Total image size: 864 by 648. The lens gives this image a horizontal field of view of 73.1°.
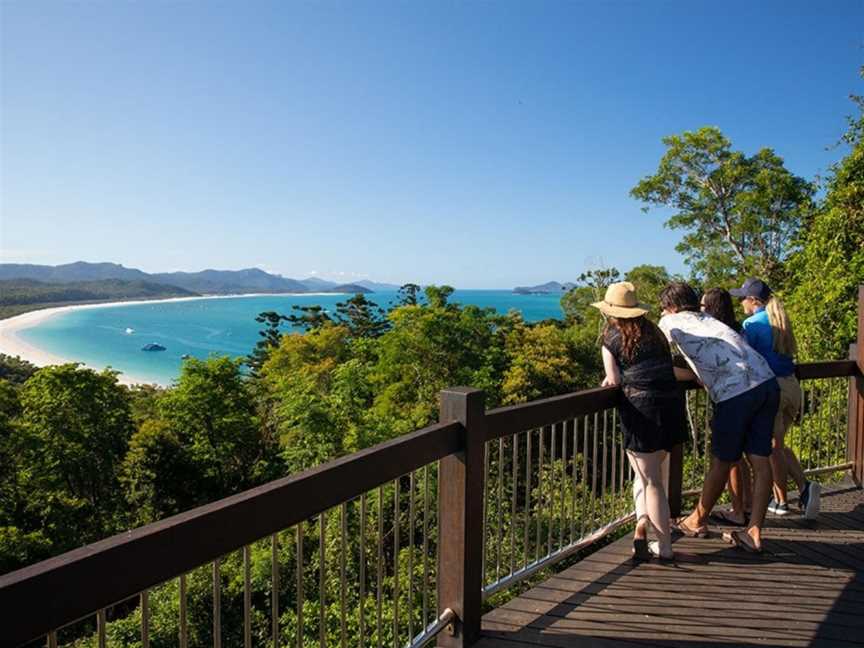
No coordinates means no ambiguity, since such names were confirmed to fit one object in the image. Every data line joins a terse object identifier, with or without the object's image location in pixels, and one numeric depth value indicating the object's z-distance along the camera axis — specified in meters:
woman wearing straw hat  2.85
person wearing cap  3.32
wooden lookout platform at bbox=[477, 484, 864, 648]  2.40
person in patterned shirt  3.00
